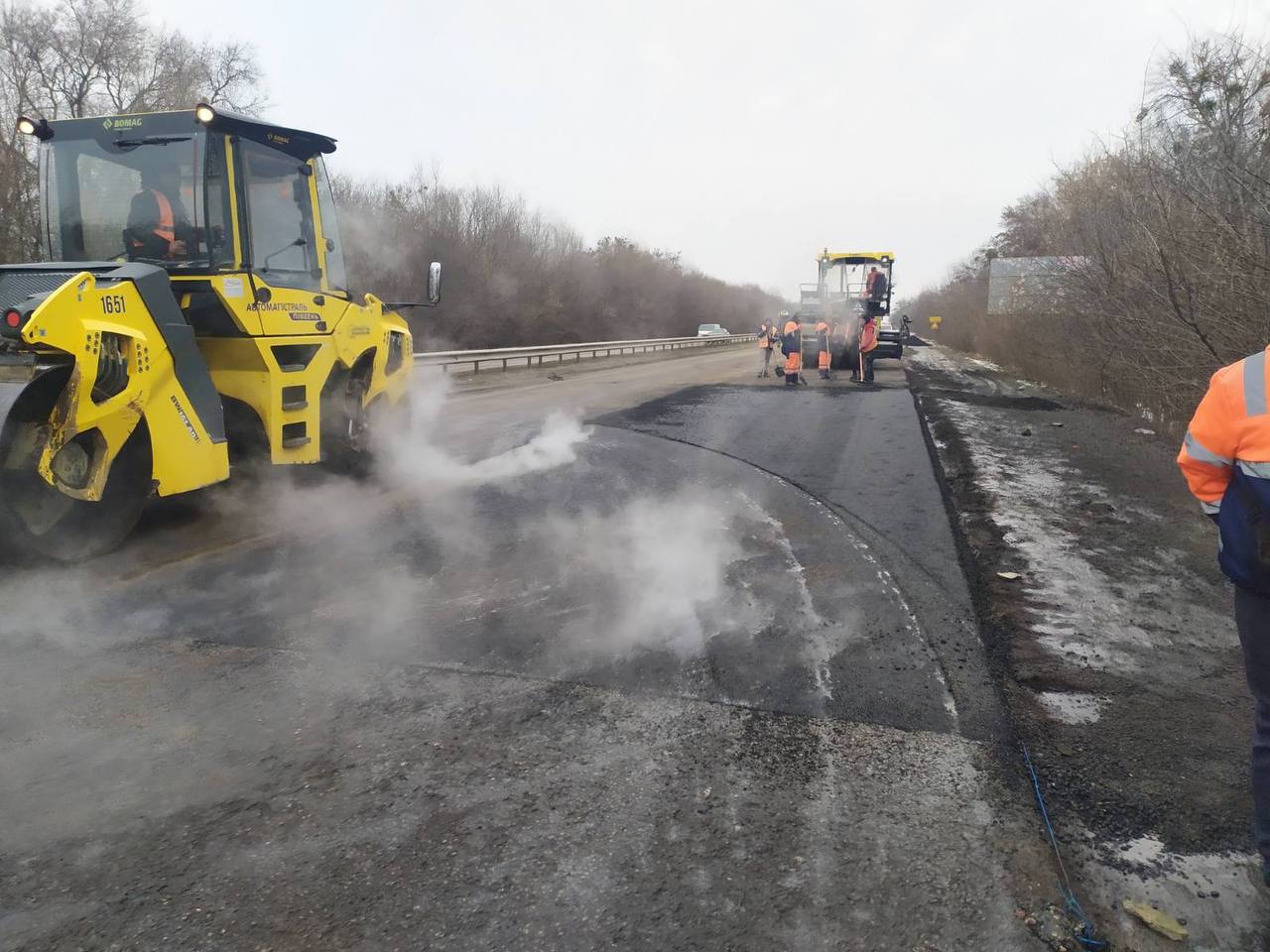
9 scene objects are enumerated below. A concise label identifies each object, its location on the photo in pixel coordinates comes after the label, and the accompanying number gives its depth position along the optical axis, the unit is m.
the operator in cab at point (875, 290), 23.09
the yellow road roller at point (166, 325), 4.99
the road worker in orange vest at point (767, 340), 22.17
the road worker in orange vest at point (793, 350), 19.53
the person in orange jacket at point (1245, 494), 2.45
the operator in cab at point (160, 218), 6.08
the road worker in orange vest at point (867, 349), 19.98
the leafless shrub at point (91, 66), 25.19
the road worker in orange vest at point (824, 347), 20.33
